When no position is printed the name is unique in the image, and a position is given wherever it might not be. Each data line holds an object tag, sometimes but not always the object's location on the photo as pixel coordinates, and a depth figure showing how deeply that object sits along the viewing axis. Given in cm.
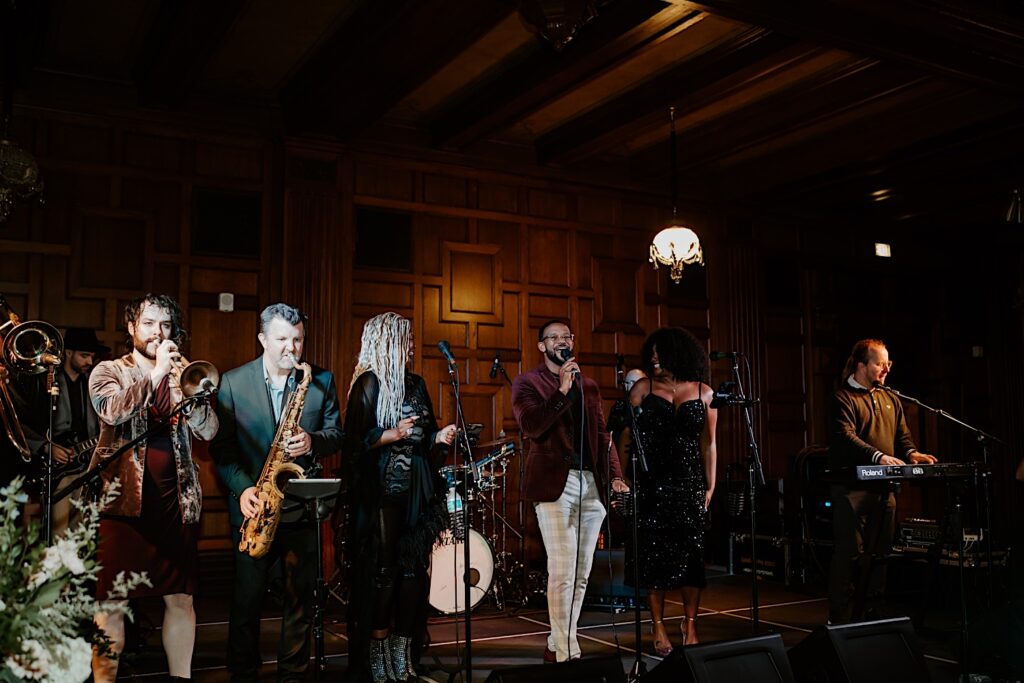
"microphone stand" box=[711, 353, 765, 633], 434
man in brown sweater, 513
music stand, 343
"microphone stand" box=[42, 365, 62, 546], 317
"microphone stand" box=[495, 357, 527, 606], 606
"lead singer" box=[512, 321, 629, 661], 415
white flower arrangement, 136
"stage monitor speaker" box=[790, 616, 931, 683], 299
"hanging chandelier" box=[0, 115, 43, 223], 506
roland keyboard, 453
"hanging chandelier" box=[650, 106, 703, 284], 750
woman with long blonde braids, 391
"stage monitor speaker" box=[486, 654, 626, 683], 266
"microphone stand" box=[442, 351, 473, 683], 343
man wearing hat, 467
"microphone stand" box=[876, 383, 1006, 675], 457
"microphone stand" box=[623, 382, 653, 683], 381
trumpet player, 322
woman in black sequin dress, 446
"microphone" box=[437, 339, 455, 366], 366
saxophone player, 355
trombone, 338
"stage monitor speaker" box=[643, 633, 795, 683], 271
